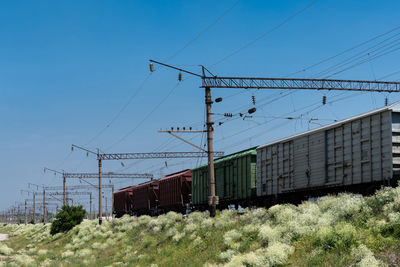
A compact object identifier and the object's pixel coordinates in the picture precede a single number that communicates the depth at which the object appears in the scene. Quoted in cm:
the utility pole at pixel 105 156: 4929
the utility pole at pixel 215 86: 2527
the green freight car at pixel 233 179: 3244
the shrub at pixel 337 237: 1296
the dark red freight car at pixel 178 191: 4416
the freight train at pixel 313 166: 2045
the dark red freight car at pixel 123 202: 6419
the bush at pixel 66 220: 5381
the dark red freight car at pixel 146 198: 5306
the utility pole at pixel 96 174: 7324
